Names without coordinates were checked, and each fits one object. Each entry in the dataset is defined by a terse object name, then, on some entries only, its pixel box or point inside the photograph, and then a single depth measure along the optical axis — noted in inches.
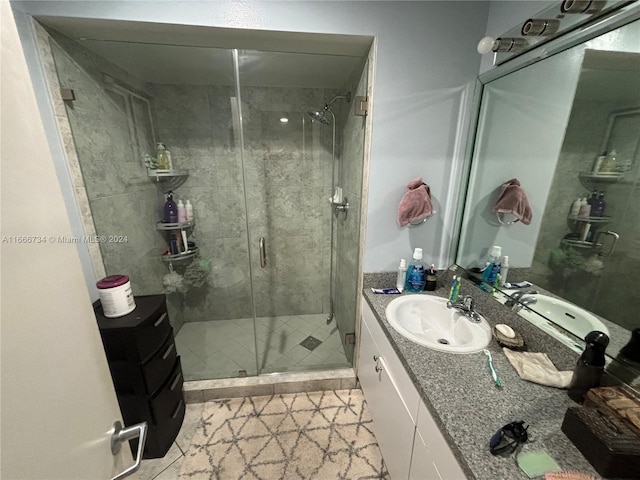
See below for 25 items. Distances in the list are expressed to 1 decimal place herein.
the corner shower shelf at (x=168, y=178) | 76.7
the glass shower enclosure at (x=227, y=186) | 58.0
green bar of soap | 24.2
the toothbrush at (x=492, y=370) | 34.1
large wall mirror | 29.8
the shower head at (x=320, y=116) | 81.4
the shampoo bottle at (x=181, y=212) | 80.6
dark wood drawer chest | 46.9
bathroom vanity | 26.3
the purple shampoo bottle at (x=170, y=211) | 79.4
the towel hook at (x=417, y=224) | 59.0
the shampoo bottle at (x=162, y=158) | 76.6
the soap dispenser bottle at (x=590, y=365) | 29.3
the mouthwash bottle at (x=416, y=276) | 58.2
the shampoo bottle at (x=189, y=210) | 81.8
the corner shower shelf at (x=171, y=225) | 78.9
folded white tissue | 33.3
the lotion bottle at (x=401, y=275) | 58.1
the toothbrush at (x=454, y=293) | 52.4
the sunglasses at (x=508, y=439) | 25.7
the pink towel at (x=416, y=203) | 54.3
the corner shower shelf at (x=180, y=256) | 81.7
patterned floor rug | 51.3
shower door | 77.3
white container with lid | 47.8
